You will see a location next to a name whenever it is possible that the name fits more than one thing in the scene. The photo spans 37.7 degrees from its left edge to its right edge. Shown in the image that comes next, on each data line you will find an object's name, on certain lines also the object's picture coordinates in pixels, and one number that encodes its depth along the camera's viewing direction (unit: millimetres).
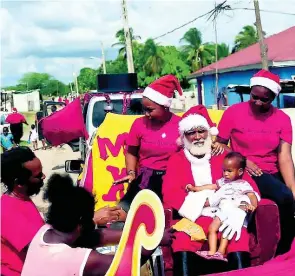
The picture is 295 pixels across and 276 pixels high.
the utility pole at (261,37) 12822
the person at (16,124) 10036
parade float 3305
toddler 3132
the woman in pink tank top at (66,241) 1922
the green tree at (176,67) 46573
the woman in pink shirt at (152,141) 3904
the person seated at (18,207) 2214
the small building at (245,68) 17820
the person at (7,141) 11347
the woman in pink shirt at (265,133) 3722
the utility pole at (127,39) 17126
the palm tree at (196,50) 44320
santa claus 3150
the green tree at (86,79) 82024
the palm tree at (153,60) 46558
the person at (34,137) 16740
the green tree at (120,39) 44376
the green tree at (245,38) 41364
